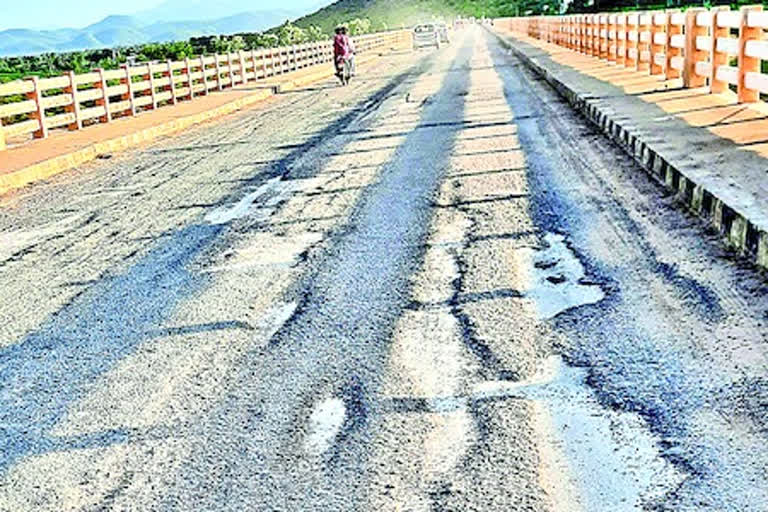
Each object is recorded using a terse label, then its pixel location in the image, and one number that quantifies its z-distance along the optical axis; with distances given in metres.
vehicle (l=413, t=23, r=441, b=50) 65.06
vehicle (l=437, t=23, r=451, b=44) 70.86
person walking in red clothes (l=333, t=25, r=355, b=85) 30.14
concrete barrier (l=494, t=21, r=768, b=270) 7.22
